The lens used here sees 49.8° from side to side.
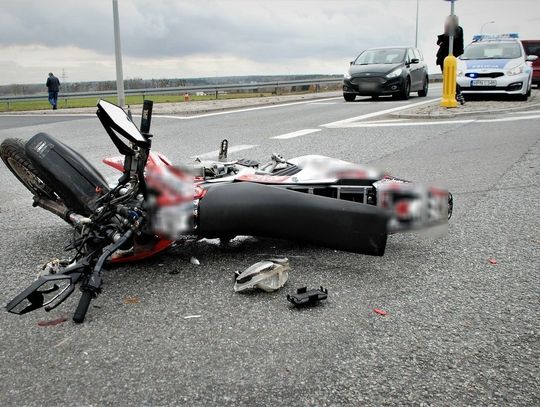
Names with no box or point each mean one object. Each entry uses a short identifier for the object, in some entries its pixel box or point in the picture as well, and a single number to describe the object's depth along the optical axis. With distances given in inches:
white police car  590.9
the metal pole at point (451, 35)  578.2
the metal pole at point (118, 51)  634.8
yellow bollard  566.8
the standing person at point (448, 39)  603.2
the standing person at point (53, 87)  999.6
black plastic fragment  117.1
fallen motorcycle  119.6
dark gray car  690.8
